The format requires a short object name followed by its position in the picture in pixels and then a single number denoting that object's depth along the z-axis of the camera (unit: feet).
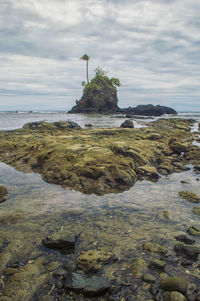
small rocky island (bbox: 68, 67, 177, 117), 287.24
